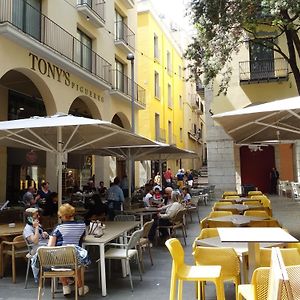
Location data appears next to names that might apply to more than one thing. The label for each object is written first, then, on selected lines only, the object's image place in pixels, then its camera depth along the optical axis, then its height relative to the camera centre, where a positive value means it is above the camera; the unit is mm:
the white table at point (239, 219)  6879 -738
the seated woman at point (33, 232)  6430 -829
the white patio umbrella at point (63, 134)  7109 +1031
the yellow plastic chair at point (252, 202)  10970 -654
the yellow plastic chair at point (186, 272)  4465 -1098
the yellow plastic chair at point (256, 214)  7895 -712
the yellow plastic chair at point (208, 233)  5785 -800
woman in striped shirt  5699 -757
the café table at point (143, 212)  9992 -823
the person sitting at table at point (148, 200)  11977 -613
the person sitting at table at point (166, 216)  9930 -912
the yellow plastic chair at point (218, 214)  7781 -693
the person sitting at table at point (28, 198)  12898 -556
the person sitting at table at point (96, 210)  10083 -756
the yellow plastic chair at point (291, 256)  4164 -837
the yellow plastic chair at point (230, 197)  13009 -611
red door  23422 +769
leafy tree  13836 +5865
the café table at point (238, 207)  9656 -712
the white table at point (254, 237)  4289 -670
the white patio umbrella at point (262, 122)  5968 +1160
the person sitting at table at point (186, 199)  13494 -680
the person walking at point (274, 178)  22531 +22
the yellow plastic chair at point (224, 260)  4785 -993
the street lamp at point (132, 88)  18584 +4724
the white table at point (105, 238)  5945 -917
